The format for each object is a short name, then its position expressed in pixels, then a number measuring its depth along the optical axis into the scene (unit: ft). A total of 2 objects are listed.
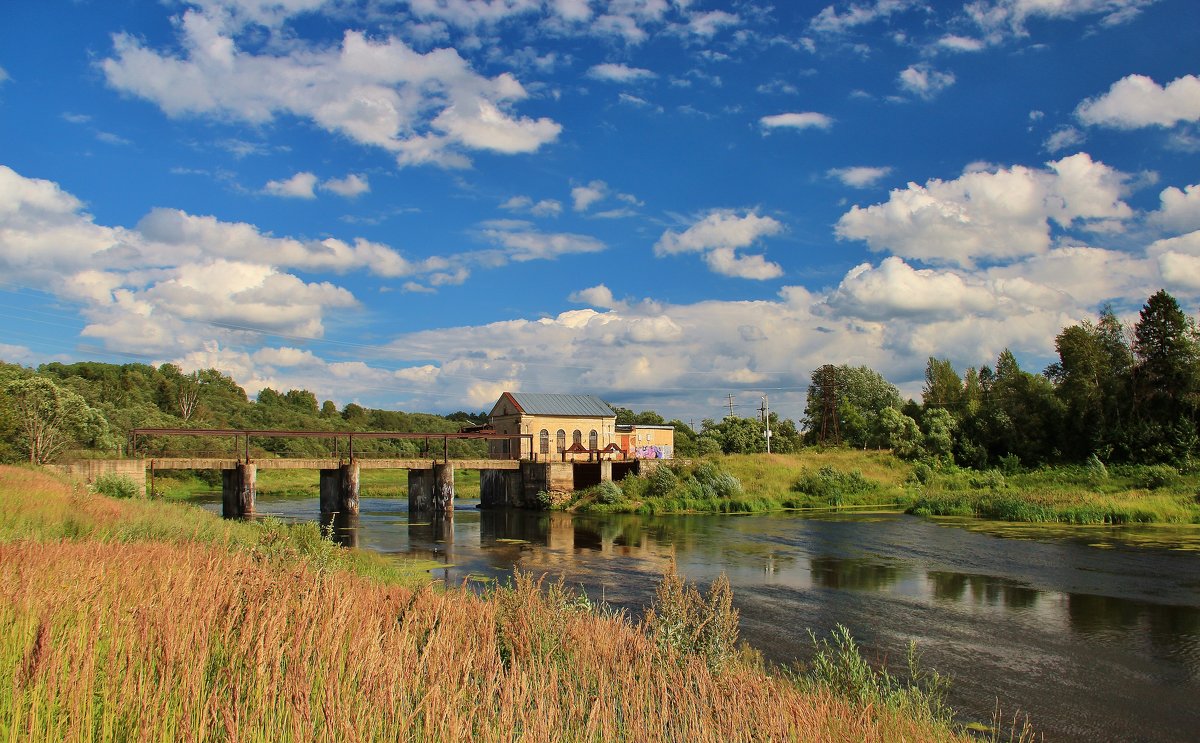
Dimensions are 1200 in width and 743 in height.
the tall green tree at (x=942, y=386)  291.58
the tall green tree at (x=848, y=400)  285.95
